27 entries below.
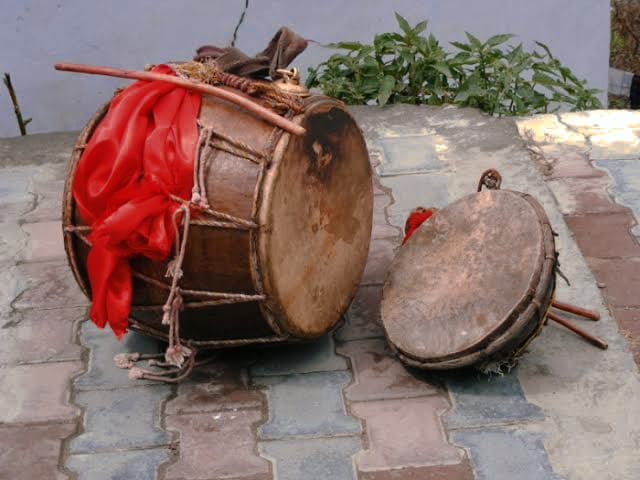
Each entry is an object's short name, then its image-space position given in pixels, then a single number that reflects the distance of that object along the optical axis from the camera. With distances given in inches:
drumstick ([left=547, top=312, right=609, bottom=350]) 135.3
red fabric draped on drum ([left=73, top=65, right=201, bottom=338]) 118.1
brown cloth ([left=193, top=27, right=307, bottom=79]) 128.0
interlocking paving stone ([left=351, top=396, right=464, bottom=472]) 117.0
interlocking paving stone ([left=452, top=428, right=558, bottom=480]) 114.5
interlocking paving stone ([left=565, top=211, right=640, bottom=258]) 159.3
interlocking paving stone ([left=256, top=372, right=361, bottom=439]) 123.1
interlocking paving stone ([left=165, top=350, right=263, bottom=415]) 128.0
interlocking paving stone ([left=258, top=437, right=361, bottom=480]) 115.9
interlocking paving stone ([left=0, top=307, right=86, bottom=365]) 139.6
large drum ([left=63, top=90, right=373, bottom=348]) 118.3
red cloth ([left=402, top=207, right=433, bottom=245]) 147.4
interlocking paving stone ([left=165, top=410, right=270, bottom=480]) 116.9
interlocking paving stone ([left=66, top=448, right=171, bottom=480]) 117.1
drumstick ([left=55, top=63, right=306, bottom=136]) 119.0
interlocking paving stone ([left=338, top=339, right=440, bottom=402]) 128.9
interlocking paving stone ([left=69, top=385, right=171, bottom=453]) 122.3
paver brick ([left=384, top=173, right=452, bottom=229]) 173.5
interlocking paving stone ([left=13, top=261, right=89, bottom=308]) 151.6
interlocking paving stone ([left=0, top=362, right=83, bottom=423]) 127.8
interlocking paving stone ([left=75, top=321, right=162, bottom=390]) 133.6
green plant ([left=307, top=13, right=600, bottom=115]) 214.7
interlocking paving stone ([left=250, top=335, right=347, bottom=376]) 134.6
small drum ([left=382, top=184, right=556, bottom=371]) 121.6
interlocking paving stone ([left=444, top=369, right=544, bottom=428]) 123.3
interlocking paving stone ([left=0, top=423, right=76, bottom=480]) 118.0
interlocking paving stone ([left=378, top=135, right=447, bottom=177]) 187.6
